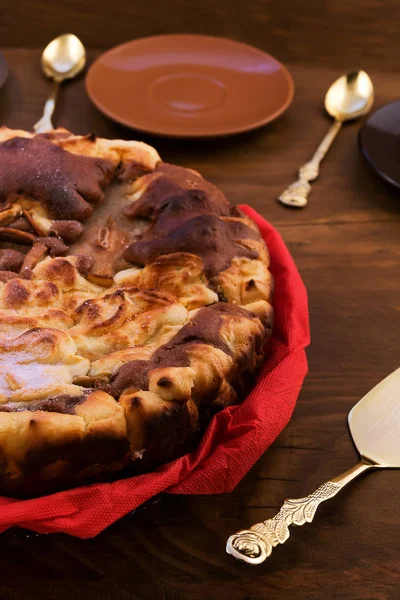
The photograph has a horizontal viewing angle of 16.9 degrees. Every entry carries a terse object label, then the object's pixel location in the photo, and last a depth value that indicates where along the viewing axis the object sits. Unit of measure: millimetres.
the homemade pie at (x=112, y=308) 608
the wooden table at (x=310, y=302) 651
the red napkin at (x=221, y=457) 605
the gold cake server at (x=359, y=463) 619
